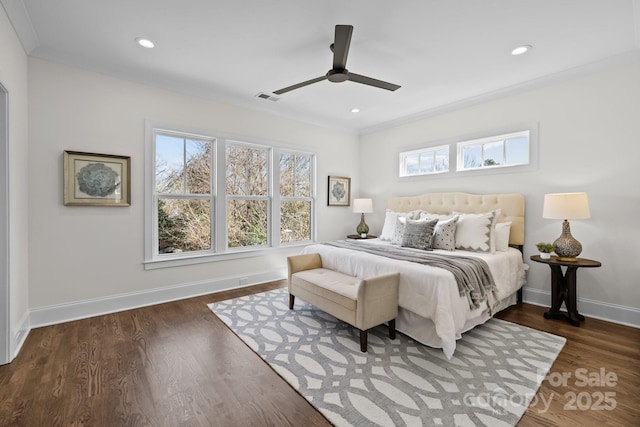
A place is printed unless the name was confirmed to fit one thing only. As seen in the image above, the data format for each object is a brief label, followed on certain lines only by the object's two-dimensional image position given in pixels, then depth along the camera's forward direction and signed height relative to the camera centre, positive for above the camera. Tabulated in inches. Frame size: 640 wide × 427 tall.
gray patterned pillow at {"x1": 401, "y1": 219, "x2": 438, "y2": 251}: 137.4 -12.0
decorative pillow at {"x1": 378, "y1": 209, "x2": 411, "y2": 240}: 170.4 -8.2
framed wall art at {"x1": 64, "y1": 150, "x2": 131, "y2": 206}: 118.1 +12.1
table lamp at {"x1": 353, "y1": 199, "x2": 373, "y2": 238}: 207.5 +1.1
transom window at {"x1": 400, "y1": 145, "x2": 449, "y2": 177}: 180.9 +33.0
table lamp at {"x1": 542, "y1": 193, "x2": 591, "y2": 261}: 113.7 -0.6
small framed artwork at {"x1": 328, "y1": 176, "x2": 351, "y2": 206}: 213.2 +14.4
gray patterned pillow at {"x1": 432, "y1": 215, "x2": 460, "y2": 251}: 136.7 -11.9
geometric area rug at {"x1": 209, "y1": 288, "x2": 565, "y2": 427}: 66.9 -47.0
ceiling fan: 86.0 +50.8
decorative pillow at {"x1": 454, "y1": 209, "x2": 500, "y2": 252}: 132.6 -10.2
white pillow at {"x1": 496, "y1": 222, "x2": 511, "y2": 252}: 137.9 -12.3
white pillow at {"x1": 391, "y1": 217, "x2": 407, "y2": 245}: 151.3 -11.7
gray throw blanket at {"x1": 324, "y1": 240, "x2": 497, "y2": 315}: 98.7 -21.5
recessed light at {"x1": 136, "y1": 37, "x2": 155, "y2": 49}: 105.7 +62.5
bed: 92.4 -21.2
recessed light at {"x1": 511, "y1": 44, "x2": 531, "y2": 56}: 108.3 +62.7
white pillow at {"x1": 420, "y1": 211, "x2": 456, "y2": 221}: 154.9 -3.2
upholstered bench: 93.4 -31.5
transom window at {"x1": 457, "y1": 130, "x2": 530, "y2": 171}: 147.8 +32.9
